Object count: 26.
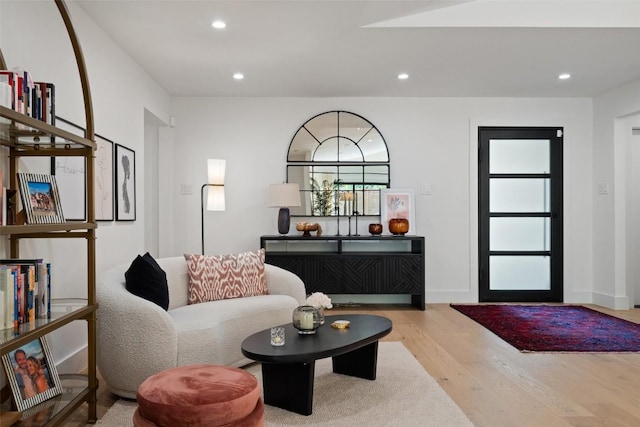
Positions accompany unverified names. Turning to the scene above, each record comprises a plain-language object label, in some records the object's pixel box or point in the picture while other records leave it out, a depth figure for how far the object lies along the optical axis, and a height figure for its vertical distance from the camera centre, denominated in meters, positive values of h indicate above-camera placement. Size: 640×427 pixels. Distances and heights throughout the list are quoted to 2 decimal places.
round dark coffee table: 2.40 -0.69
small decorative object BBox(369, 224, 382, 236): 5.65 -0.19
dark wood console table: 5.44 -0.62
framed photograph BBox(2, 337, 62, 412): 2.17 -0.75
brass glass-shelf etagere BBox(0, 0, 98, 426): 2.19 -0.07
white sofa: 2.62 -0.69
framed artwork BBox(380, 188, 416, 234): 5.77 +0.07
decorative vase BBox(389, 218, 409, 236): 5.60 -0.16
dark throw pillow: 2.89 -0.40
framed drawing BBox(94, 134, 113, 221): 3.64 +0.25
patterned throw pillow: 3.60 -0.48
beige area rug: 2.40 -1.01
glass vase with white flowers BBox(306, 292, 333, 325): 2.92 -0.53
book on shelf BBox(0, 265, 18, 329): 1.97 -0.34
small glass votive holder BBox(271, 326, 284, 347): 2.53 -0.64
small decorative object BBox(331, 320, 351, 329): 2.90 -0.66
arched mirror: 5.82 +0.52
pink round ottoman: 1.77 -0.69
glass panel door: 5.94 -0.05
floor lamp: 4.91 +0.27
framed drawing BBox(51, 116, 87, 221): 3.05 +0.22
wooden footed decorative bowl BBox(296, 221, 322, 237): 5.56 -0.18
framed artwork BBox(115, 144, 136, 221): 4.06 +0.25
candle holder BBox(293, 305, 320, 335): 2.77 -0.60
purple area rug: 3.87 -1.05
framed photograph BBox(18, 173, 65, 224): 2.19 +0.07
